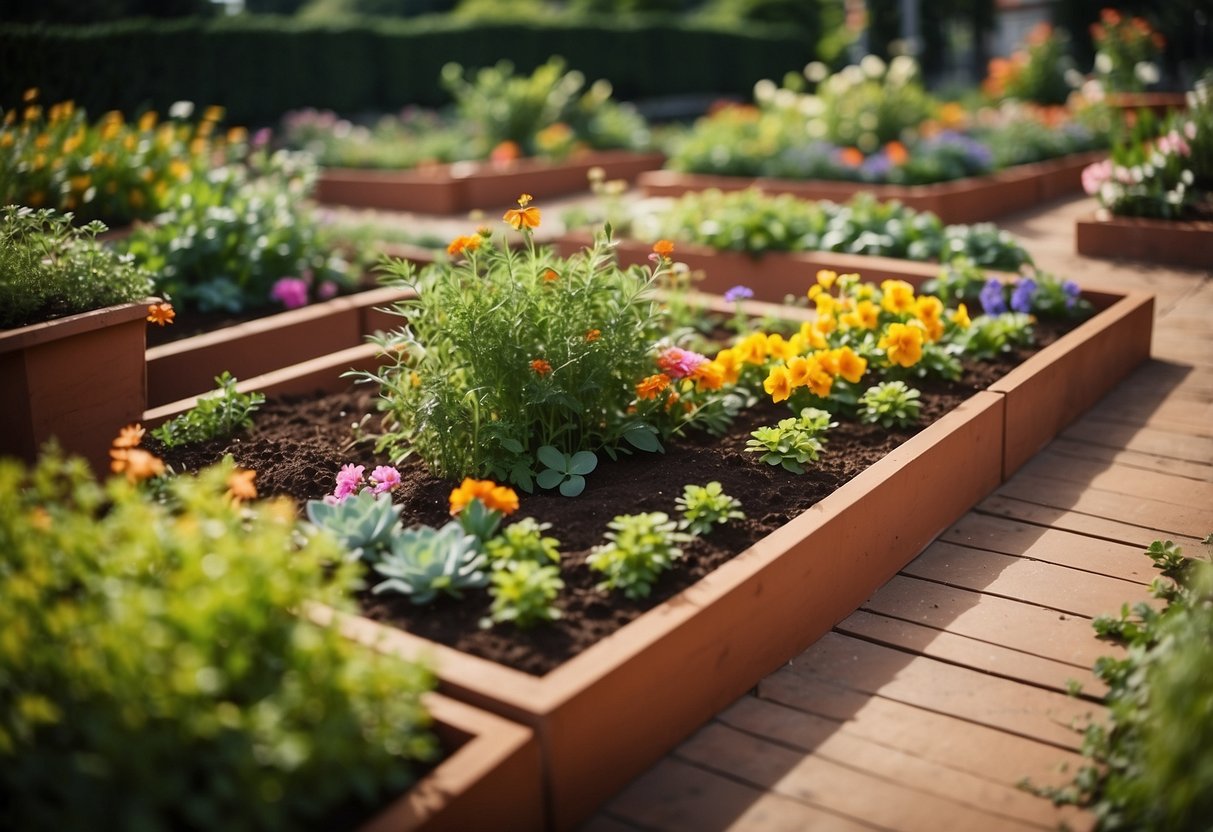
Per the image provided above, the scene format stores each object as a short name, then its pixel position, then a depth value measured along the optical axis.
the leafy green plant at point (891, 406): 3.25
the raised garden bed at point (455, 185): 8.09
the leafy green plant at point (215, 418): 3.20
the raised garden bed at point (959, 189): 6.75
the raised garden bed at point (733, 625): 1.98
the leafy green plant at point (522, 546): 2.35
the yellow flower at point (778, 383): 3.22
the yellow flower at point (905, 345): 3.41
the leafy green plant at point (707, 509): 2.59
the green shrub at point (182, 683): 1.52
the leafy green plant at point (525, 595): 2.19
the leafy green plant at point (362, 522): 2.39
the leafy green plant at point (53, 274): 3.11
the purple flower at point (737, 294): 3.79
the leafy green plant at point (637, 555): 2.34
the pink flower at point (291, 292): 4.48
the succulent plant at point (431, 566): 2.28
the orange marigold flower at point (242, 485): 2.07
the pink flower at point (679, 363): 3.08
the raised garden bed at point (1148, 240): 5.52
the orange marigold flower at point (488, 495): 2.37
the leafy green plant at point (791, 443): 2.97
